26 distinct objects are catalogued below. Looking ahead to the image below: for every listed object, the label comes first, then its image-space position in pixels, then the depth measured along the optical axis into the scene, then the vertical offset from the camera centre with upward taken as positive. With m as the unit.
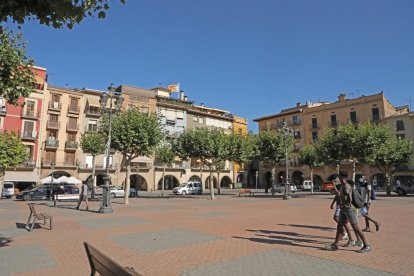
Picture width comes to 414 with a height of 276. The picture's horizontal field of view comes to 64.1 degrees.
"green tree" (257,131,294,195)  34.75 +4.62
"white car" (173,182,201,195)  40.81 +0.16
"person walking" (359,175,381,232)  9.89 -0.17
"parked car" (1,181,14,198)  33.50 +0.00
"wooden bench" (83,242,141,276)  2.58 -0.63
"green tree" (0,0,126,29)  4.38 +2.43
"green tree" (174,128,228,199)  29.81 +4.11
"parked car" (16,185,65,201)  29.16 -0.17
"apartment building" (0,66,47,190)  39.50 +7.56
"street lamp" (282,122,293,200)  28.30 -0.23
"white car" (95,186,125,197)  35.69 -0.09
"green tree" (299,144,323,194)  43.06 +4.35
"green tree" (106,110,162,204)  23.38 +3.98
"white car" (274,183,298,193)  48.39 +0.27
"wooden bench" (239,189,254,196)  34.41 -0.18
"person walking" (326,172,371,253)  7.34 -0.44
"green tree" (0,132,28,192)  25.53 +3.09
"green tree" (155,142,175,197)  39.00 +4.26
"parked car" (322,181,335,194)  47.39 +0.62
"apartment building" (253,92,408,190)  51.23 +12.21
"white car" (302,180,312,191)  52.84 +0.69
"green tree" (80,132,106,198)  32.12 +4.45
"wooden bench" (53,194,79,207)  27.23 -0.56
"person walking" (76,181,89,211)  19.10 -0.22
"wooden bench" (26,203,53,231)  10.78 -0.82
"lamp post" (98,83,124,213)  17.03 +1.25
